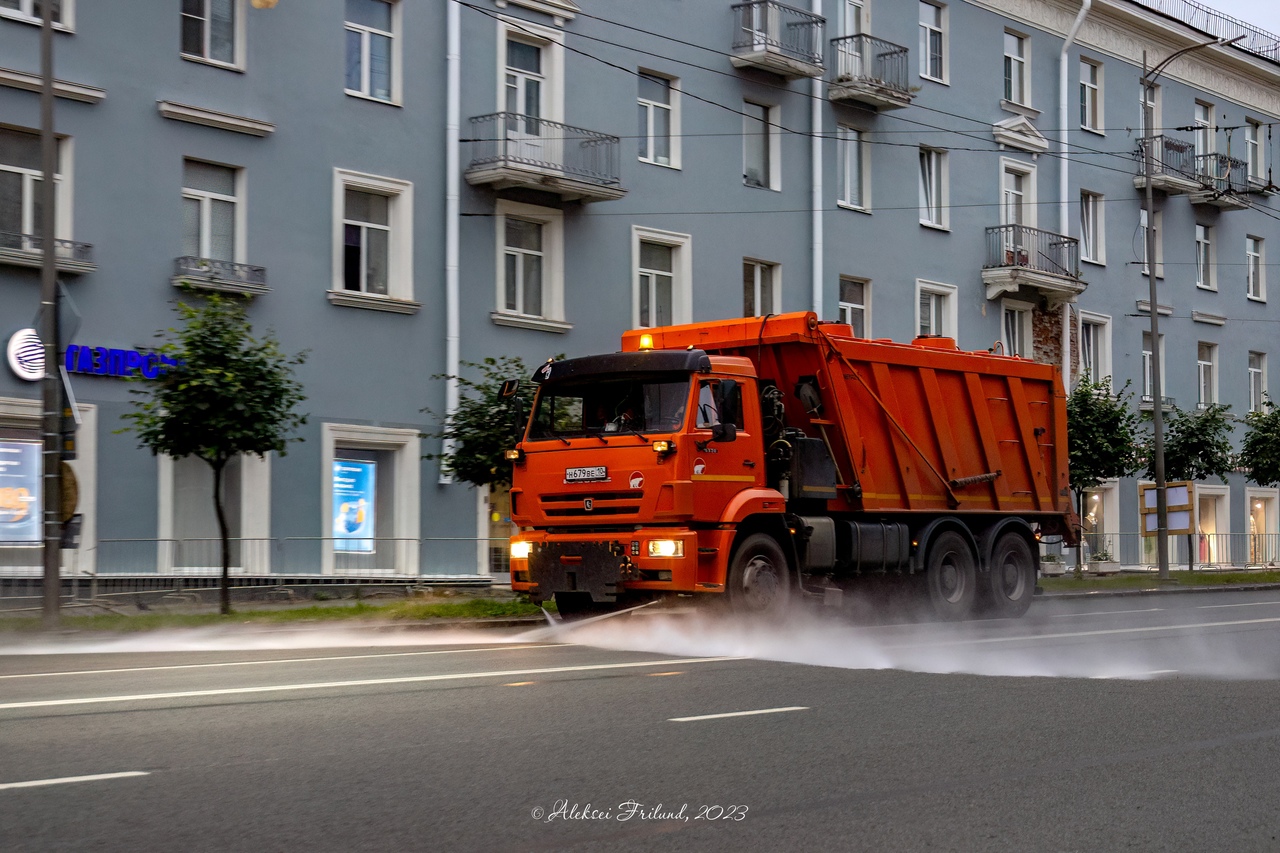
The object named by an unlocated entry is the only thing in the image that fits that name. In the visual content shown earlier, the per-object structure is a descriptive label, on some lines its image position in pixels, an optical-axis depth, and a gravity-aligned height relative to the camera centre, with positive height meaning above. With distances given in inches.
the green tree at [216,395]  727.1 +41.4
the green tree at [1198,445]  1509.6 +39.9
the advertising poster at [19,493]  806.5 -4.3
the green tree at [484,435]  846.5 +27.4
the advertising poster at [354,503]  950.4 -10.9
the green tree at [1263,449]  1632.6 +39.5
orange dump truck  608.7 +5.8
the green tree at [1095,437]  1328.7 +41.8
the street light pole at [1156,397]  1275.8 +73.3
